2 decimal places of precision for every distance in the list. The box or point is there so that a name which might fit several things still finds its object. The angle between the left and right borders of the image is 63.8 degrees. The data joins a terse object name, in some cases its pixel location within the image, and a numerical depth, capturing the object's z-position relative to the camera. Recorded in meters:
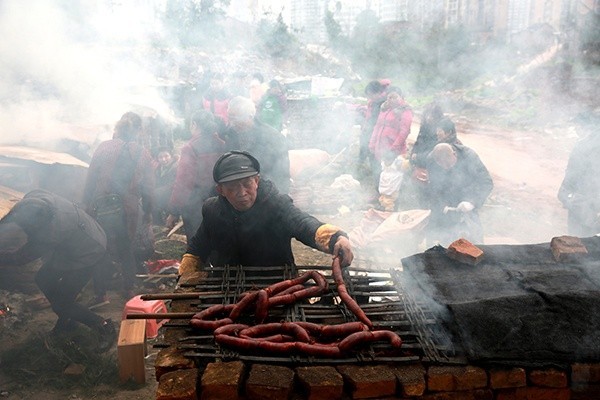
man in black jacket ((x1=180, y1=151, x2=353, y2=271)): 3.71
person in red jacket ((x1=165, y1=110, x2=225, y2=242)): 6.08
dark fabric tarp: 2.56
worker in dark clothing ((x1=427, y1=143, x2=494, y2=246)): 6.02
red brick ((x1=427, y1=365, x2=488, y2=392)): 2.46
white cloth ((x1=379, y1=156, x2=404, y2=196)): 8.21
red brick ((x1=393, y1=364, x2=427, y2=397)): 2.42
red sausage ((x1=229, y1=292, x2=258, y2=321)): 2.81
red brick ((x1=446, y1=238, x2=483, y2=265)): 3.33
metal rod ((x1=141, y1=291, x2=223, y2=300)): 3.04
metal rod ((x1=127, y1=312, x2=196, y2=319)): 2.82
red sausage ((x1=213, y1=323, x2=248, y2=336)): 2.65
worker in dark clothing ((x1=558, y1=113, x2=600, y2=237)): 5.71
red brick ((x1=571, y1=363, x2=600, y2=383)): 2.55
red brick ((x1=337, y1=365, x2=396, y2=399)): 2.39
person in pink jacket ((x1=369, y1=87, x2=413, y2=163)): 8.42
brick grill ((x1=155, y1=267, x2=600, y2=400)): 2.38
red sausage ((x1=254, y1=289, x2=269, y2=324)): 2.82
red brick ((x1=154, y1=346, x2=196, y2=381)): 2.54
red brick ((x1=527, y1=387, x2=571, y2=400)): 2.58
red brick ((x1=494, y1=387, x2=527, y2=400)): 2.57
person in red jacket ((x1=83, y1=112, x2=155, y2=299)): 5.83
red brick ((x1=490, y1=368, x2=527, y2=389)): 2.53
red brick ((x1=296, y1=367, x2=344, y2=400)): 2.36
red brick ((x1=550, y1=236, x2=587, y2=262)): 3.35
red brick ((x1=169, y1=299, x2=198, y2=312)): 3.08
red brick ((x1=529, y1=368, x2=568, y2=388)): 2.54
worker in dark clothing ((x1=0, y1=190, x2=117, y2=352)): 4.57
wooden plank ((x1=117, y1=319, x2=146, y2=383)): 4.52
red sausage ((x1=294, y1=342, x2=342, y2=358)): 2.55
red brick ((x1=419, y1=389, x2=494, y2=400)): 2.49
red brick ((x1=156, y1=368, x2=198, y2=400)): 2.36
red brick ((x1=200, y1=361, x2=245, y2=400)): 2.35
